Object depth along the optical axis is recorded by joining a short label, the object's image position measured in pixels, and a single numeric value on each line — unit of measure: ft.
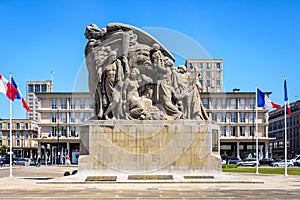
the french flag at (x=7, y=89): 117.16
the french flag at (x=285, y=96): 126.18
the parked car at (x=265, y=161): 233.14
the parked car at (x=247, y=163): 218.61
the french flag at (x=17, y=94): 123.85
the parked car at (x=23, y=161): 257.85
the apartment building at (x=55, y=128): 262.47
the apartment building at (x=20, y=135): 418.51
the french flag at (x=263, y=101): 131.85
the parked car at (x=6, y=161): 264.52
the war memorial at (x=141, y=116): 99.30
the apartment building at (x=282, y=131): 396.57
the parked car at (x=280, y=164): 215.92
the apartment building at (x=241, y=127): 288.55
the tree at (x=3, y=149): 394.77
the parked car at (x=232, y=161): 233.35
